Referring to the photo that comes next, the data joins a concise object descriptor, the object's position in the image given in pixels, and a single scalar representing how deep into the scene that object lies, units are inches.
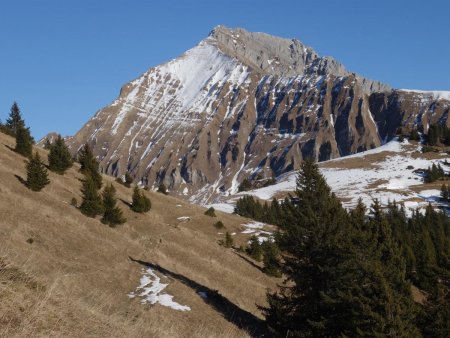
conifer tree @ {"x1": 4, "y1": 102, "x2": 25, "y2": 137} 3138.5
